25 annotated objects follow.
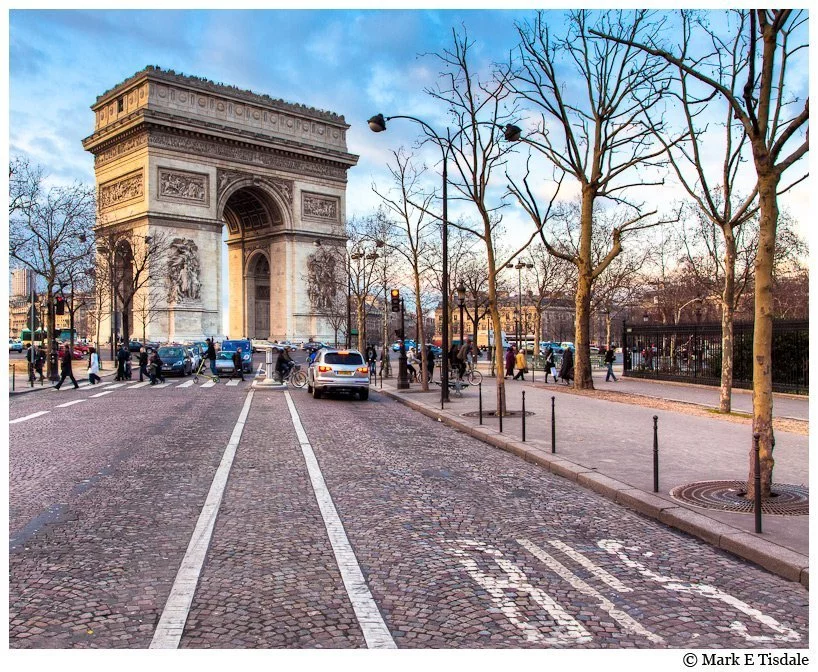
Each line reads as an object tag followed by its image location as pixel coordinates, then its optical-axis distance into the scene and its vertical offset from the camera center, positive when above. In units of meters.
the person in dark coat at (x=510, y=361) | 34.78 -1.29
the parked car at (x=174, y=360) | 37.34 -1.28
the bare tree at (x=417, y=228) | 25.50 +4.26
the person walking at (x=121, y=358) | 34.59 -1.12
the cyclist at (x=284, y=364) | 30.30 -1.22
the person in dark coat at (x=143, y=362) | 34.78 -1.28
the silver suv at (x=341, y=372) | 22.77 -1.16
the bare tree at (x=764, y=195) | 7.72 +1.44
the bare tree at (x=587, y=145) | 21.89 +6.02
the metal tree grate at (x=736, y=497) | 7.34 -1.70
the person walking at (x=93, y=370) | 31.89 -1.51
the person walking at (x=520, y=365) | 34.69 -1.50
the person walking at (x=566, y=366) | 29.91 -1.31
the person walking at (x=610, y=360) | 32.81 -1.20
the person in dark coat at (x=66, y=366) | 29.38 -1.22
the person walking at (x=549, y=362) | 31.70 -1.25
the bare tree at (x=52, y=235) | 35.69 +4.98
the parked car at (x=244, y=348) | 39.64 -0.86
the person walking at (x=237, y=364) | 35.53 -1.42
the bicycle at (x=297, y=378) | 29.94 -1.75
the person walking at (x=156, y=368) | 31.89 -1.47
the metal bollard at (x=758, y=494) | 6.37 -1.36
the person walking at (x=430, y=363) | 34.88 -1.57
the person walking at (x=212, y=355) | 33.24 -0.92
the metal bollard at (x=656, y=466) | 8.22 -1.46
